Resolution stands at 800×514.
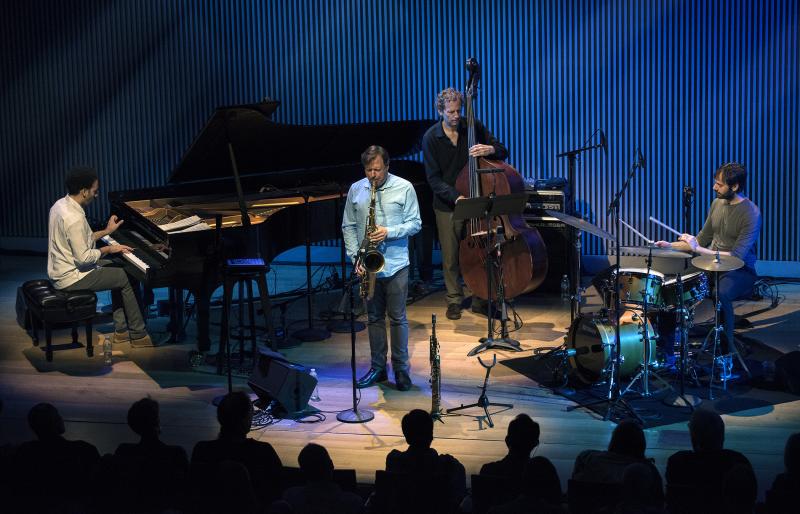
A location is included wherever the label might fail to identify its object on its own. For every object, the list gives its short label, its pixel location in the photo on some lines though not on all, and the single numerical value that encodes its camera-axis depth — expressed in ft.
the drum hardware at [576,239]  36.94
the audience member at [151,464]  24.54
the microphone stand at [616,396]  37.60
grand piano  45.55
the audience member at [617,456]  25.14
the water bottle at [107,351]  47.34
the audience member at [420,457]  25.67
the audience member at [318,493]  22.89
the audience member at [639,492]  21.16
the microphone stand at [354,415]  38.52
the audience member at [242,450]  25.09
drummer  45.98
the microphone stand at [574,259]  46.75
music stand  43.83
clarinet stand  37.97
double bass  49.47
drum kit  39.81
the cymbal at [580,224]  36.73
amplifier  60.59
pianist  47.96
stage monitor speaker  38.91
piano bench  47.78
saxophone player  40.45
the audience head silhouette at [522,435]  25.39
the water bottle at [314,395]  40.88
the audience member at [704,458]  24.81
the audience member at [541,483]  23.06
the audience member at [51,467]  24.53
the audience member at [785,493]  21.67
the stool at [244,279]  42.60
